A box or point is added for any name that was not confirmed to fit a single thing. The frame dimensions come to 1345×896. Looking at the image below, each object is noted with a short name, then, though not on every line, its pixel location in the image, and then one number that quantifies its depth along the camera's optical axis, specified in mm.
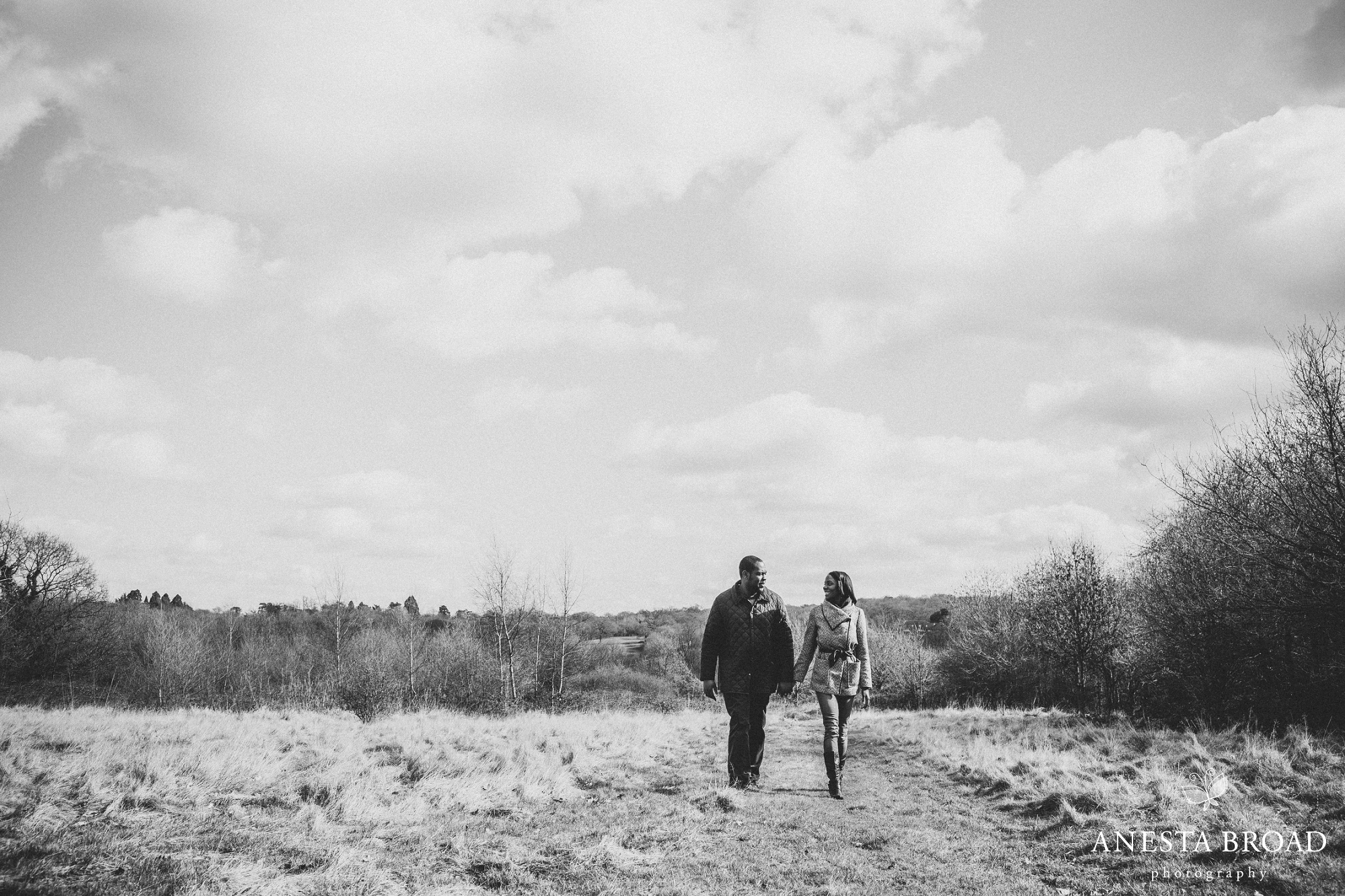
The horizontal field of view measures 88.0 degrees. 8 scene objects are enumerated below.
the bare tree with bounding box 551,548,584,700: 49812
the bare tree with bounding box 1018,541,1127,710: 27656
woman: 7512
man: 7258
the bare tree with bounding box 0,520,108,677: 37500
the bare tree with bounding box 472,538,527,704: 44375
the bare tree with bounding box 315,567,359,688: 55700
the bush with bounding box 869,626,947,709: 46031
